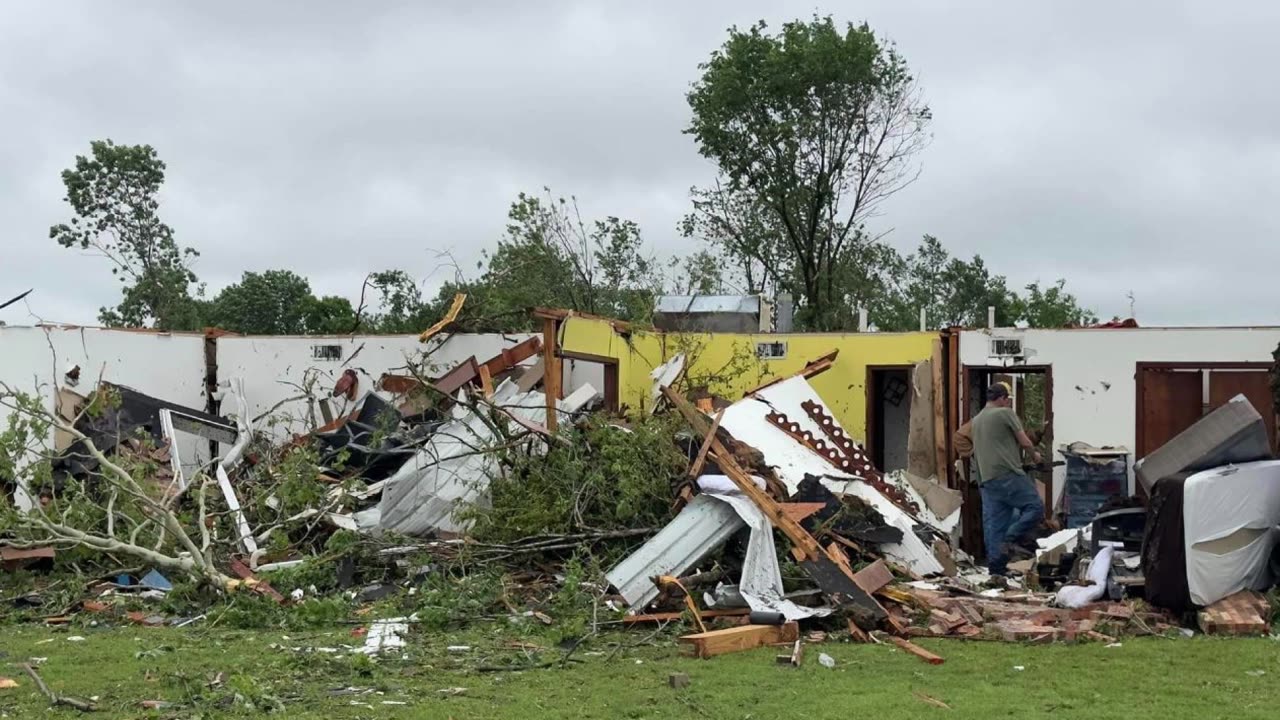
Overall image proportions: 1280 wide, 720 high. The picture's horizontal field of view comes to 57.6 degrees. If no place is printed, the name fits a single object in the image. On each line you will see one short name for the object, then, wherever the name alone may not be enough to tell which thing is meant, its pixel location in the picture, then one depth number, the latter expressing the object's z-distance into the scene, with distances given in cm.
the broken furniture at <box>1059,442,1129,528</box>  1192
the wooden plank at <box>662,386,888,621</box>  774
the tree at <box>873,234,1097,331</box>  4000
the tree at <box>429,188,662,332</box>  2591
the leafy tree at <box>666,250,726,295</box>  2966
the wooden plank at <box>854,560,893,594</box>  799
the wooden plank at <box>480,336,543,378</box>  1373
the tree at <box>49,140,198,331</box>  3444
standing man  1023
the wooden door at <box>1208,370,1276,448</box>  1190
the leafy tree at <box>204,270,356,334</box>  3647
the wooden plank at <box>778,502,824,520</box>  859
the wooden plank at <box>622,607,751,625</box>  788
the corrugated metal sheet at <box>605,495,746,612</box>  822
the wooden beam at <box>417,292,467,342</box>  1377
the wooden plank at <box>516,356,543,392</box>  1347
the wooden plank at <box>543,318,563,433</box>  1197
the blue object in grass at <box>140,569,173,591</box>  966
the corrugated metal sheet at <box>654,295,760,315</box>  1773
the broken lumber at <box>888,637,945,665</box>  676
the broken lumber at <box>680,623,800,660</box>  704
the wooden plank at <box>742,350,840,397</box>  1274
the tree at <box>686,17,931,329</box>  2717
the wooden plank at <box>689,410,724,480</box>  914
